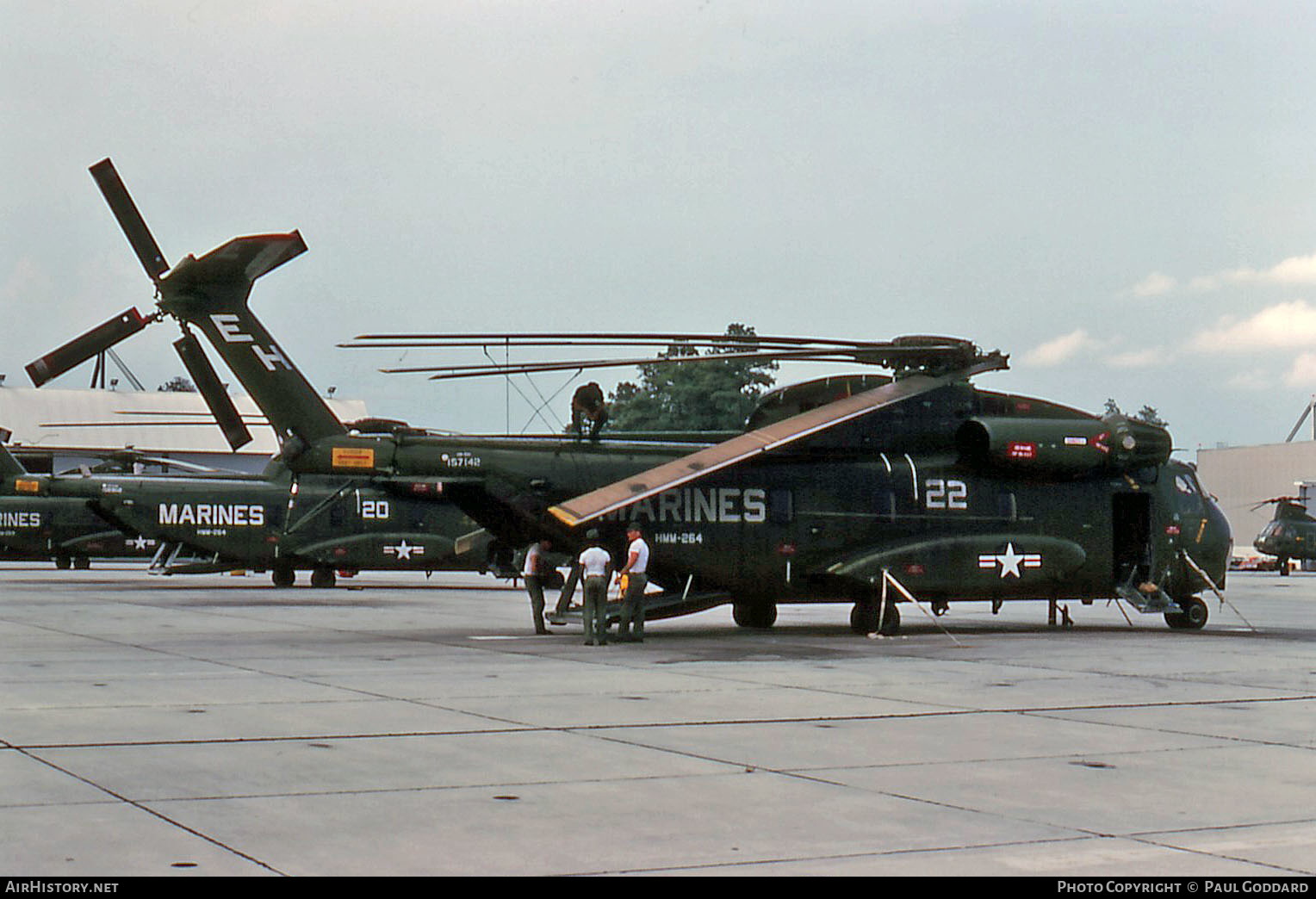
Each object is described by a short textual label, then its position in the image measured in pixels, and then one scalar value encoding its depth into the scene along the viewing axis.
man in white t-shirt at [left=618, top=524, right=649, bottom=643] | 19.52
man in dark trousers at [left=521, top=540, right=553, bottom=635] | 21.11
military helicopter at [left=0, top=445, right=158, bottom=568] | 45.09
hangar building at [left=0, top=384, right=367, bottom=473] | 79.94
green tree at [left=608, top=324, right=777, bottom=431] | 102.88
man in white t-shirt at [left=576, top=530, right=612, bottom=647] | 19.47
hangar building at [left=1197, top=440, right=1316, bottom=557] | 89.56
